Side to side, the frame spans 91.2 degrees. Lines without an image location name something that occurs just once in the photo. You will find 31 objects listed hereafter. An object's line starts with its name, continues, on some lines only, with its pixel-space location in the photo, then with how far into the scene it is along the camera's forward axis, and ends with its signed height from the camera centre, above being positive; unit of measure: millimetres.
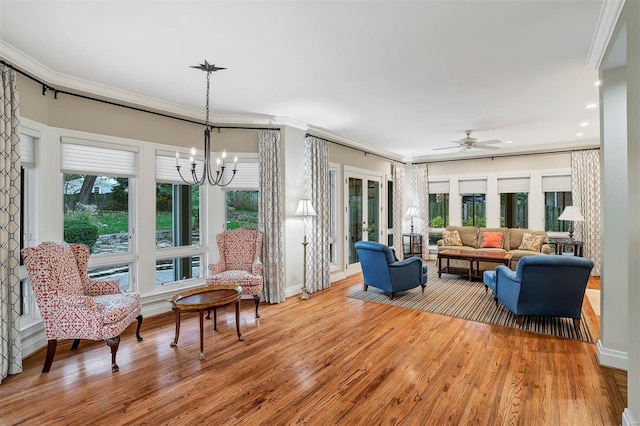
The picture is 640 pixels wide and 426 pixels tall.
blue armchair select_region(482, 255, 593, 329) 3535 -846
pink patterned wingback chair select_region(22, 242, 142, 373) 2789 -866
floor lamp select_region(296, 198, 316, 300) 4996 +22
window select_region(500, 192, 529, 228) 7570 +87
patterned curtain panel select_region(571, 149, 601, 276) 6500 +356
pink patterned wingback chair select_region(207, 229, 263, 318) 4406 -591
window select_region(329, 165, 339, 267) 6363 -98
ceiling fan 5603 +1276
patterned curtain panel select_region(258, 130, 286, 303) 4898 +55
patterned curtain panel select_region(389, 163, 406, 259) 8188 +156
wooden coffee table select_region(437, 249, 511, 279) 5888 -843
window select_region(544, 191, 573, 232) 7113 +100
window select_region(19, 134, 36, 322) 3277 +26
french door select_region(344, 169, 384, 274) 6660 +73
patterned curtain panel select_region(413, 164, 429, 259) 8742 +418
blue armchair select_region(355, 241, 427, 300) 4953 -907
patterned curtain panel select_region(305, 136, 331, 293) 5426 +59
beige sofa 6359 -691
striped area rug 3777 -1363
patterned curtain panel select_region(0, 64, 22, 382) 2705 -112
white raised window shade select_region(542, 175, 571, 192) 7008 +681
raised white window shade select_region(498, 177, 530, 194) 7492 +700
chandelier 3090 +1452
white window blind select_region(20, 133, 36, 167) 3205 +678
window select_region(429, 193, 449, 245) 8695 -34
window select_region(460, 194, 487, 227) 8125 +96
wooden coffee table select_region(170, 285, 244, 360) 3053 -875
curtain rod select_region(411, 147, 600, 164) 6793 +1415
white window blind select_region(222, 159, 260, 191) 5016 +639
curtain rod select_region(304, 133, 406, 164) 5706 +1421
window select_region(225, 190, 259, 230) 5109 +92
